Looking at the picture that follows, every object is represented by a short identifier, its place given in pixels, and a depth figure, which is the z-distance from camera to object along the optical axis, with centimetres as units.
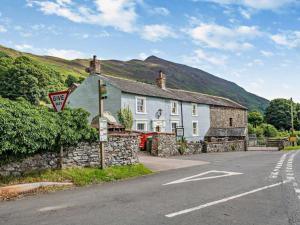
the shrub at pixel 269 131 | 7038
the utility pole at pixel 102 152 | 1357
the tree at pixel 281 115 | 9106
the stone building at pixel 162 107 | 3209
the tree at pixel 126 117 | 3050
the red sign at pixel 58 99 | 1159
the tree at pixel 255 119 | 9044
